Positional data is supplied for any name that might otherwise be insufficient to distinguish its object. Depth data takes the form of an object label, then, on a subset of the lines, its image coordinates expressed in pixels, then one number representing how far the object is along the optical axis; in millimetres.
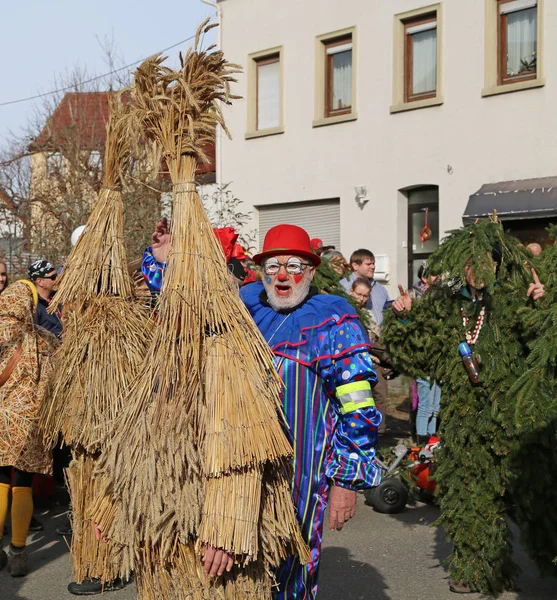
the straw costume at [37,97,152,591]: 5398
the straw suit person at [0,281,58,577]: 6270
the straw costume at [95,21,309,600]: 3273
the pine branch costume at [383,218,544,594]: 5348
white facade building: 14906
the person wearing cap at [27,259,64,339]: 7055
